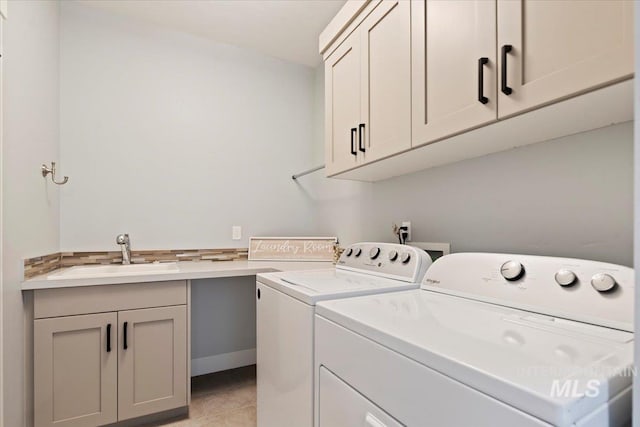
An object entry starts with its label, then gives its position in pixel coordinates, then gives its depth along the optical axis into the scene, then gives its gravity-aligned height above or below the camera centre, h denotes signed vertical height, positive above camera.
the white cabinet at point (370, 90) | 1.35 +0.60
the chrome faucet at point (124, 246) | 2.10 -0.22
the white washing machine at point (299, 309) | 1.11 -0.38
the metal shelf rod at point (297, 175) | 2.72 +0.33
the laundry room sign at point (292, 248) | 2.48 -0.28
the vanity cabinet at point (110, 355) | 1.56 -0.74
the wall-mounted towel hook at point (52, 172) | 1.79 +0.24
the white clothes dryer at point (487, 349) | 0.50 -0.28
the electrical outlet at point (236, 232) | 2.57 -0.15
